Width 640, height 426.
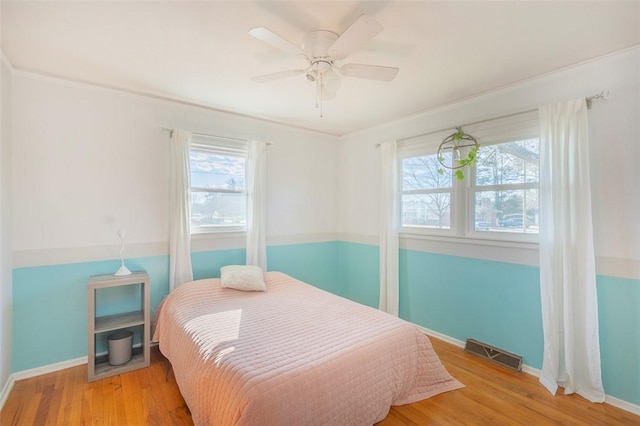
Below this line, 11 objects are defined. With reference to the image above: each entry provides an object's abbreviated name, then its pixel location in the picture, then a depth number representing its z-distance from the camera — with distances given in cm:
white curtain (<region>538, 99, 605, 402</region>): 211
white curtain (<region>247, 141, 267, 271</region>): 342
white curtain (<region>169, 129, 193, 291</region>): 292
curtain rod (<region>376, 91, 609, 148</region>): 213
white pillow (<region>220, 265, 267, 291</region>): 287
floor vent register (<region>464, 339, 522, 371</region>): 251
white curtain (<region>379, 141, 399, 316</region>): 345
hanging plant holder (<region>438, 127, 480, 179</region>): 281
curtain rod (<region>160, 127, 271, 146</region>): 294
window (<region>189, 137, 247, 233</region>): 319
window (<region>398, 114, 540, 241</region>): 254
